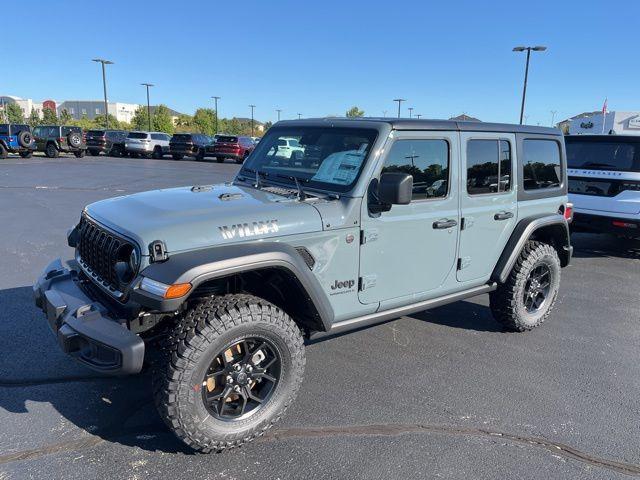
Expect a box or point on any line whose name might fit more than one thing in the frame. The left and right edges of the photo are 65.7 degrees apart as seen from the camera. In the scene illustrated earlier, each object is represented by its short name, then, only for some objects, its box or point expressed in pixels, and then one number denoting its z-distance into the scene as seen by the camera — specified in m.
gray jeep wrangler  2.64
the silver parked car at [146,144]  29.23
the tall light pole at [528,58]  27.69
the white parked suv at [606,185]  7.05
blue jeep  24.55
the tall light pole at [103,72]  39.59
